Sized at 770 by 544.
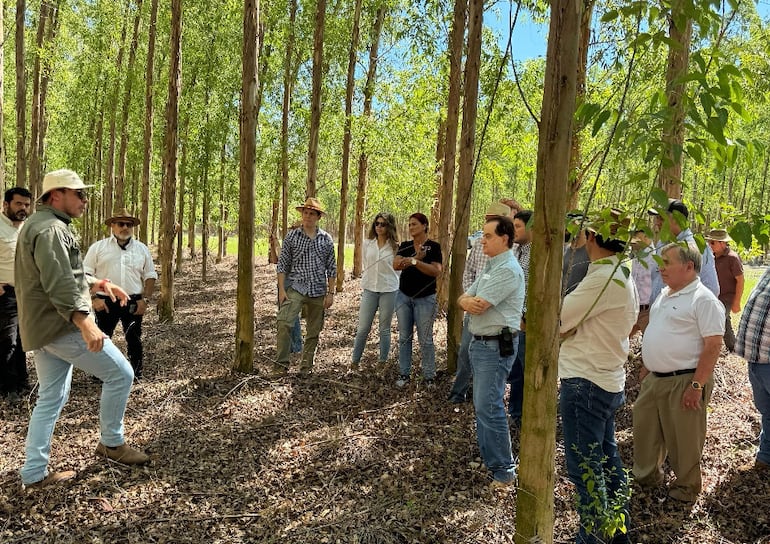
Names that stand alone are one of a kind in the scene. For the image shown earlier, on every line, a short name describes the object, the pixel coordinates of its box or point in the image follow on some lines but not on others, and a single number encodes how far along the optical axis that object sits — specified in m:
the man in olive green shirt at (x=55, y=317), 3.47
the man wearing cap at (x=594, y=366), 3.04
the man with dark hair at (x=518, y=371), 5.21
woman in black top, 6.11
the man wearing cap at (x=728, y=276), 6.43
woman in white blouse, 6.54
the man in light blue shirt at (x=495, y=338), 3.85
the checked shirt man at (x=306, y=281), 6.37
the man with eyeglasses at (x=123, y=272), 6.06
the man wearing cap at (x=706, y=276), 5.30
